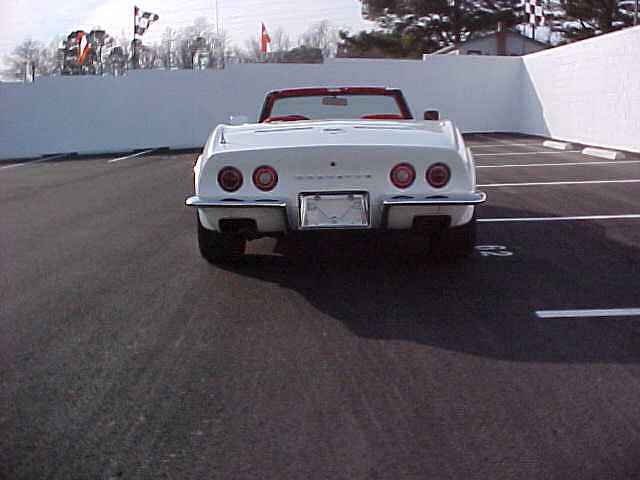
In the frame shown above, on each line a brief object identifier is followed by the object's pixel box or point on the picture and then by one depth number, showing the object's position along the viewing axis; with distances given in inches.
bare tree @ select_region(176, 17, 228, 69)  1705.7
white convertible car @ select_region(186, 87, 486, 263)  191.2
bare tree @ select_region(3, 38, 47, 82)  1809.8
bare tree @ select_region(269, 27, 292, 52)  2008.1
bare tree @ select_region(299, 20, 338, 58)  1971.7
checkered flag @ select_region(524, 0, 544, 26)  1214.9
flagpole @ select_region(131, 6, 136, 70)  1187.3
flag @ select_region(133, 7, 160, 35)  1272.1
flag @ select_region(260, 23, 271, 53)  1165.7
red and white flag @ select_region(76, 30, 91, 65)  1152.2
